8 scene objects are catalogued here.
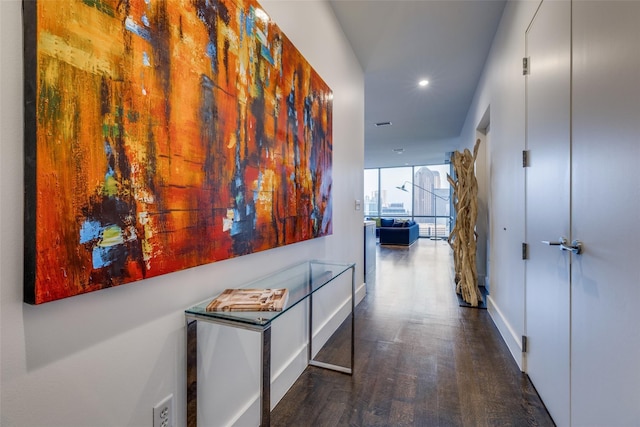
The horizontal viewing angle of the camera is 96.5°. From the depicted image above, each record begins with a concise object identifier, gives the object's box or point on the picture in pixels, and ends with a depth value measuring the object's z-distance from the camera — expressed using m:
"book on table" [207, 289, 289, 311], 1.04
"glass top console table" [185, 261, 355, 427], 0.96
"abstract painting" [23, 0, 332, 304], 0.63
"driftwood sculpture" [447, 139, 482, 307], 3.40
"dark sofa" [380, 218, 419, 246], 8.35
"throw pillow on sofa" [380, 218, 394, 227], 9.13
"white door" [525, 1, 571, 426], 1.40
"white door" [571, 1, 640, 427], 0.95
